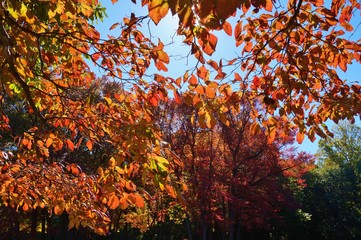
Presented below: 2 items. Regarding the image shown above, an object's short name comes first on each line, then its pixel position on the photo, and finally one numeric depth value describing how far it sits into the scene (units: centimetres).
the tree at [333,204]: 1730
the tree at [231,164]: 1272
